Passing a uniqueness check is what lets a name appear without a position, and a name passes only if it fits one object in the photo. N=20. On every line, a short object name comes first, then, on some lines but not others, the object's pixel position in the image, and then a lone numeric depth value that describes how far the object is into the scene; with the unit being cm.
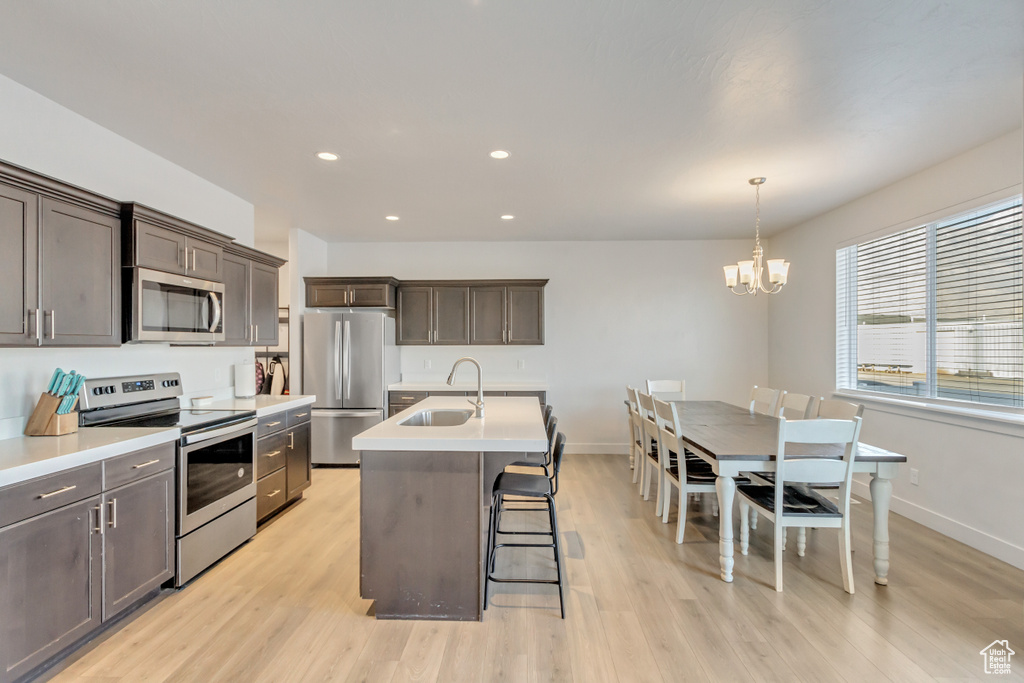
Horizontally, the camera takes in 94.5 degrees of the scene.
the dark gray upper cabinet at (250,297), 344
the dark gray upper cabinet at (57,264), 199
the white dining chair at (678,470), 309
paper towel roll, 387
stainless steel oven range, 258
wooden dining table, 255
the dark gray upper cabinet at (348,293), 525
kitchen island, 229
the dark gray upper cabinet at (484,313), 550
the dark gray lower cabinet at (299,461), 377
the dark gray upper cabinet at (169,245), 255
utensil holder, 226
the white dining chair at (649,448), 354
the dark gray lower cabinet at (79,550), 174
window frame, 300
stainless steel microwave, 258
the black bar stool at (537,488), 238
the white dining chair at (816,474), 248
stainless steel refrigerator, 505
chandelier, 342
